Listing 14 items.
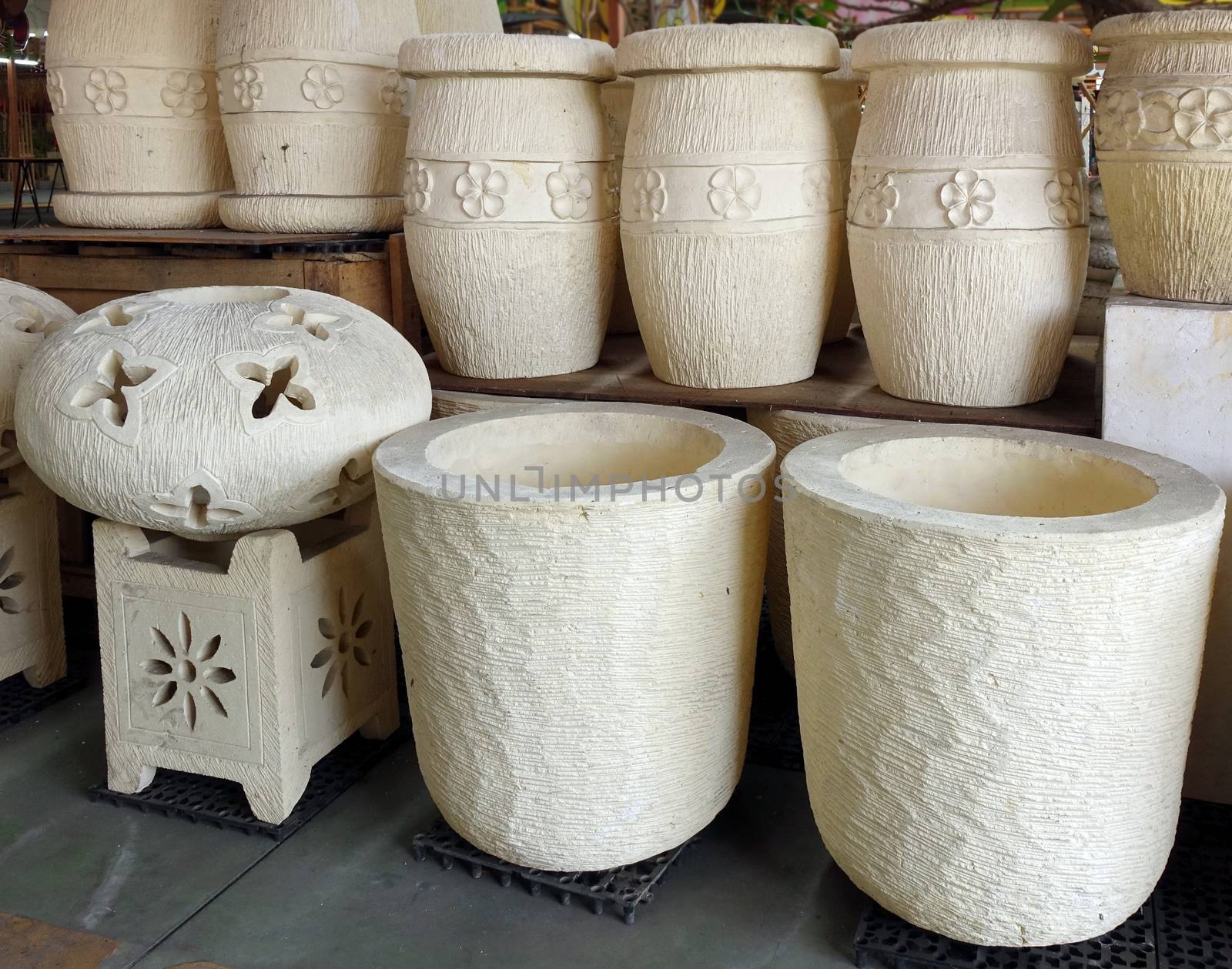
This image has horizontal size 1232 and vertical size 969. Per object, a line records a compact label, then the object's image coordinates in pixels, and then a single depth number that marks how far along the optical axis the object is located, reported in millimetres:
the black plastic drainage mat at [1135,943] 1513
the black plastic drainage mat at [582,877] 1635
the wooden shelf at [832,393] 1986
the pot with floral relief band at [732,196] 2061
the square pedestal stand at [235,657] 1805
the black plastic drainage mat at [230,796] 1863
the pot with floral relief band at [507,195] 2189
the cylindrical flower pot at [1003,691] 1322
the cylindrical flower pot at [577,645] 1505
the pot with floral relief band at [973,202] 1892
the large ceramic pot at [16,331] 2109
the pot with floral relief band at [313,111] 2443
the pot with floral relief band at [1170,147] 1692
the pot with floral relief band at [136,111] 2641
